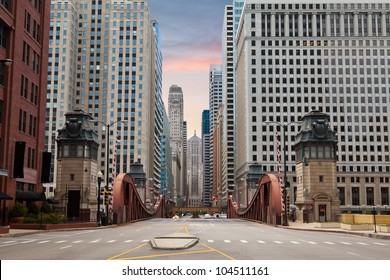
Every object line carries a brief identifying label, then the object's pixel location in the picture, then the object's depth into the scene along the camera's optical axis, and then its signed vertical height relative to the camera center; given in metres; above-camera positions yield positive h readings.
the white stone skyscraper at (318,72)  169.75 +43.86
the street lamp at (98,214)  50.28 -1.78
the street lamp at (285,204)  57.48 -0.73
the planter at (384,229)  40.24 -2.44
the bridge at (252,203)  60.84 -0.68
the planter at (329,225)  50.06 -2.68
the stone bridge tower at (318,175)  66.38 +3.12
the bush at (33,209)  53.84 -1.31
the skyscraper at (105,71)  170.12 +44.61
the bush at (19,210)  49.62 -1.37
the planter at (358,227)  44.41 -2.52
